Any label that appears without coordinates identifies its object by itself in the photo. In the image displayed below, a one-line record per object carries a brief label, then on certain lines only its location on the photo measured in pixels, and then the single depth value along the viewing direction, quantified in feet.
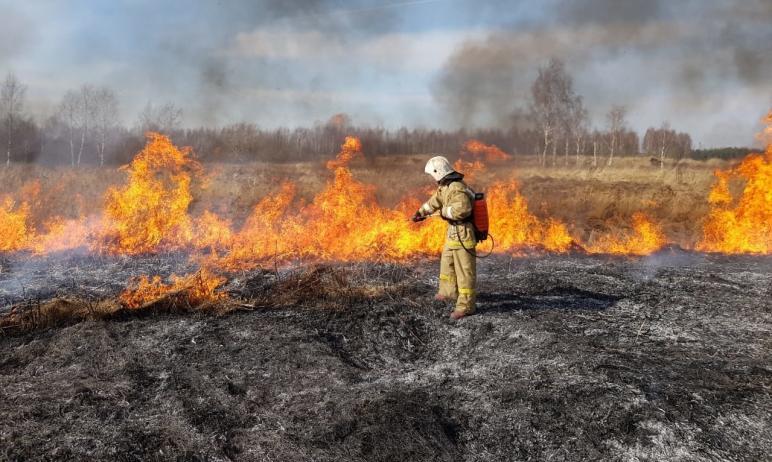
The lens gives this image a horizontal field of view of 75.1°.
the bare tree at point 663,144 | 79.15
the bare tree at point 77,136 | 122.72
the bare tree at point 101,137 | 118.52
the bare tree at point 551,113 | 78.31
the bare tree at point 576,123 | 82.97
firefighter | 22.98
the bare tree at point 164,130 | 76.82
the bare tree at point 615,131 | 116.72
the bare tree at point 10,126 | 106.01
